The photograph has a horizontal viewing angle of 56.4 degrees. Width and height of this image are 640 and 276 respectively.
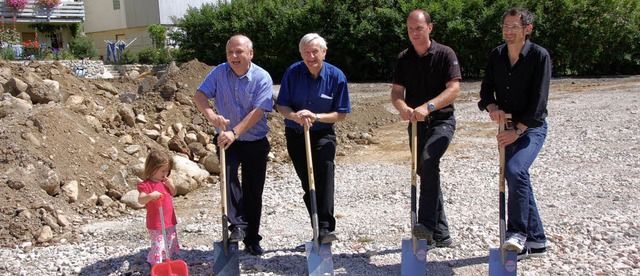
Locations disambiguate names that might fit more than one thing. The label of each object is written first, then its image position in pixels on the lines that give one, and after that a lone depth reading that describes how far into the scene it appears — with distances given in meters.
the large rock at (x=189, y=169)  7.95
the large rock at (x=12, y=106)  8.10
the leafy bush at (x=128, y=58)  27.14
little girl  4.43
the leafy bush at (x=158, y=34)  29.61
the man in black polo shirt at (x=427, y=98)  4.56
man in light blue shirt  4.71
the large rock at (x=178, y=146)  8.86
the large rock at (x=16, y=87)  8.93
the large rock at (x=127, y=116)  9.09
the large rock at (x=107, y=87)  11.71
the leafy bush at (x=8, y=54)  22.19
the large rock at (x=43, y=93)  8.94
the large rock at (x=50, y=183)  6.48
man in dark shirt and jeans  4.34
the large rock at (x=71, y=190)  6.70
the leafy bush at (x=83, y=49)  28.61
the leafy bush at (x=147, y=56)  26.69
